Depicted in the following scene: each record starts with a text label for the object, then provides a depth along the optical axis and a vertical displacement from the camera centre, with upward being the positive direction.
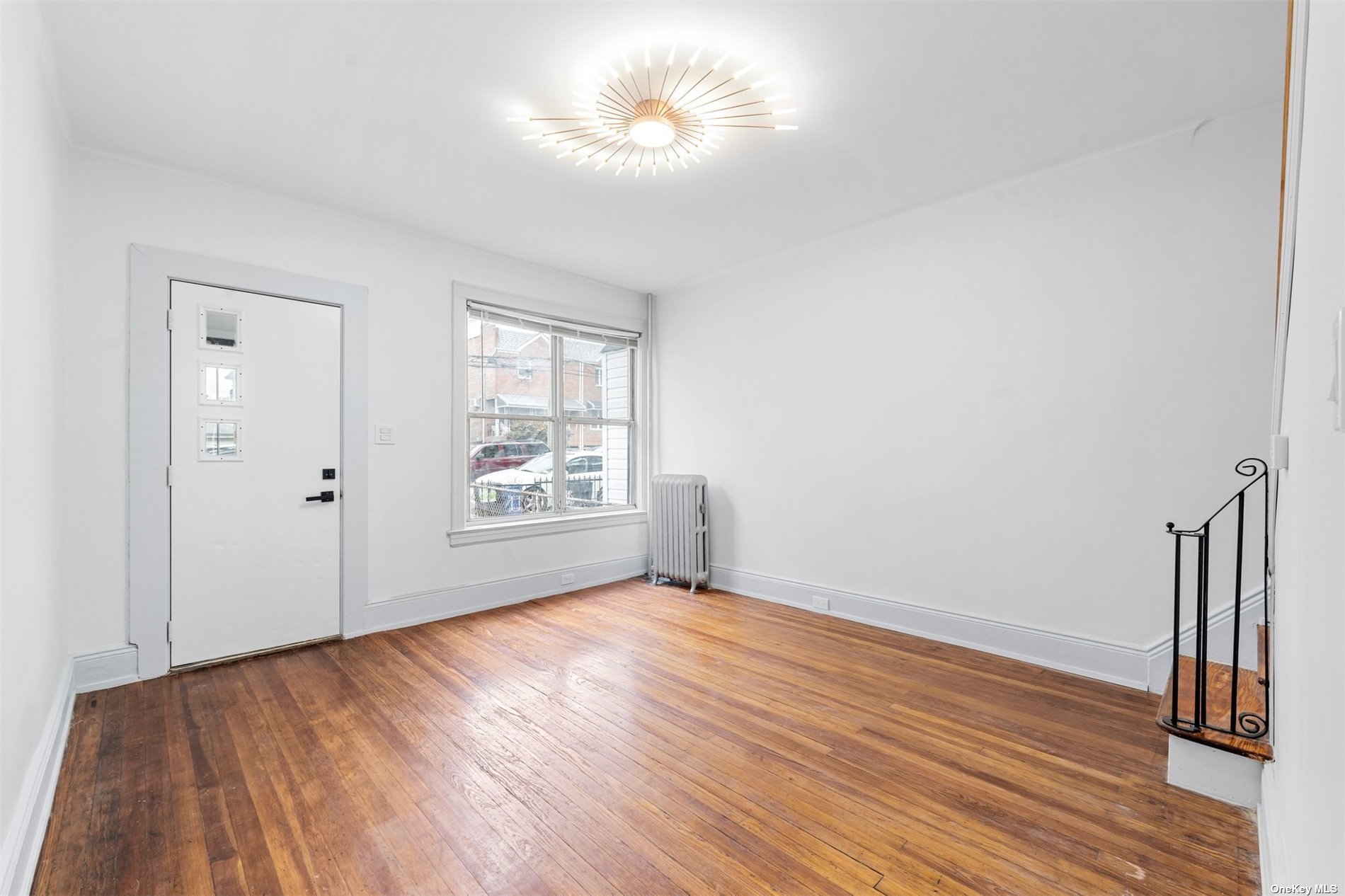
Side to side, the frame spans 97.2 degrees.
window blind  4.66 +0.94
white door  3.28 -0.25
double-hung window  4.69 +0.14
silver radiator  5.05 -0.82
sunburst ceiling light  2.45 +1.48
